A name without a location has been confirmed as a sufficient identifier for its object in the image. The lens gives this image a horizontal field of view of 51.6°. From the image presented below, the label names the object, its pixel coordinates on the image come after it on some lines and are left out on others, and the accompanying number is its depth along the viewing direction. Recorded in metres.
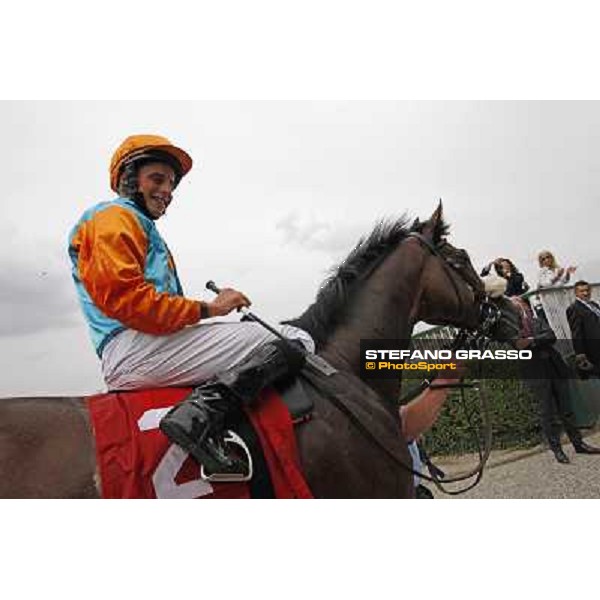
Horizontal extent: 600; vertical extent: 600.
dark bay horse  1.92
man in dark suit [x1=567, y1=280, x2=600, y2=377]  2.90
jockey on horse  2.04
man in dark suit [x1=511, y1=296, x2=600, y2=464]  2.91
